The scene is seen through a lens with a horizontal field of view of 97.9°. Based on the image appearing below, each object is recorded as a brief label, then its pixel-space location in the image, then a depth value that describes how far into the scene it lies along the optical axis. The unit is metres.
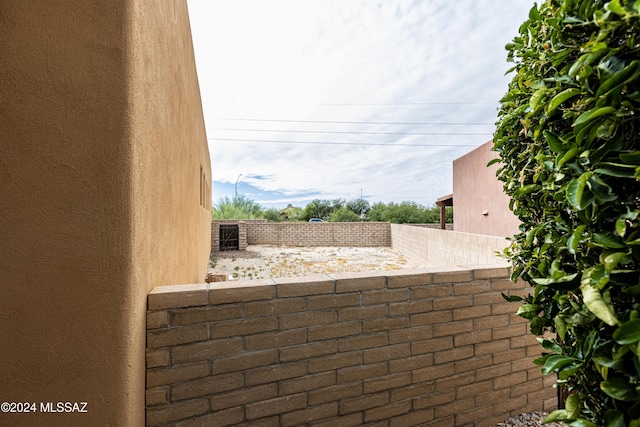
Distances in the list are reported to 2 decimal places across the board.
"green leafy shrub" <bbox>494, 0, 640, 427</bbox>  0.86
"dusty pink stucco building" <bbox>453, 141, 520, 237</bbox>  8.61
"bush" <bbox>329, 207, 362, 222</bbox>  28.29
